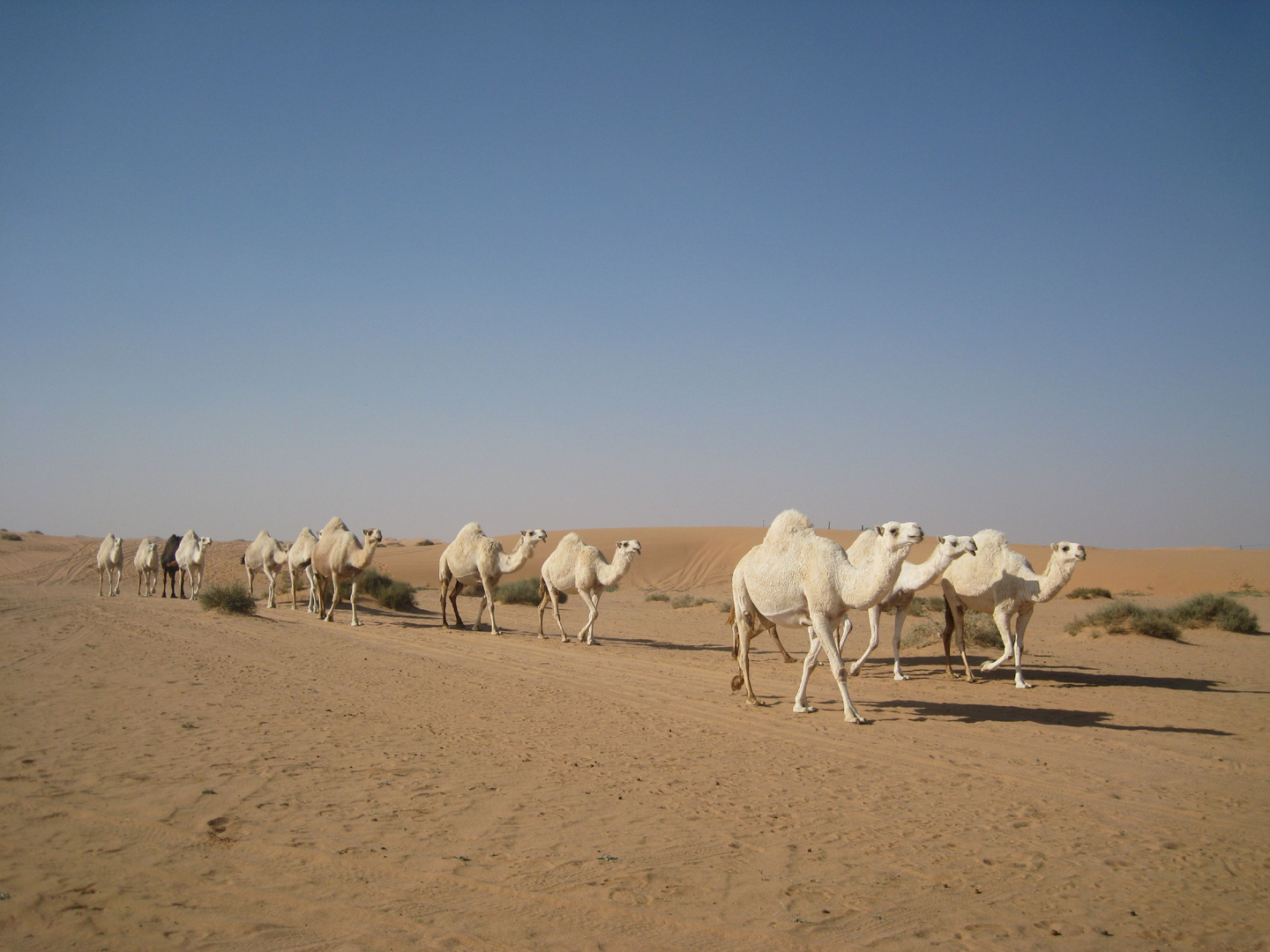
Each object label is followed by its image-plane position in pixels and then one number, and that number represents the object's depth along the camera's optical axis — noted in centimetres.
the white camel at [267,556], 2366
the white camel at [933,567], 890
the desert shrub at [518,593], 2992
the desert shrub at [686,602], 2963
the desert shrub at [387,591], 2523
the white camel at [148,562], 2592
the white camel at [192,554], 2473
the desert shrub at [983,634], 1752
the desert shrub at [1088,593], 3159
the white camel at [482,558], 1850
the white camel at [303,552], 2175
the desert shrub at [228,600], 1853
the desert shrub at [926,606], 2453
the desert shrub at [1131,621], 1873
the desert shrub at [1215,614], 2067
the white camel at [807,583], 887
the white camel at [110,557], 2595
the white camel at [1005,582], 1174
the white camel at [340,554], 1920
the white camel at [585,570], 1709
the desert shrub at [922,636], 1805
